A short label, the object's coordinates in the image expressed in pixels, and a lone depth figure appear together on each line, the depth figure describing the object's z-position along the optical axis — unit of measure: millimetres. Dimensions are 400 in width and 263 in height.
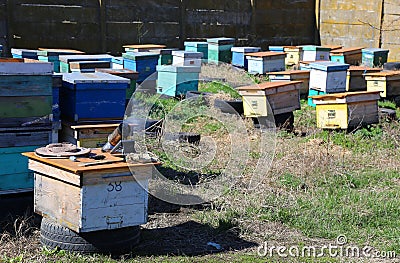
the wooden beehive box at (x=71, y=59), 15406
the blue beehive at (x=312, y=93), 19295
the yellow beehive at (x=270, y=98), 15578
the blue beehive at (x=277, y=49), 24655
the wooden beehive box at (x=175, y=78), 17453
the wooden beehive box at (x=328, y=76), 18875
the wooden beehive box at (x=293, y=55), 24547
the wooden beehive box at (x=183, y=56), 19750
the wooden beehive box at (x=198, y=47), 23422
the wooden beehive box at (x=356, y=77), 19937
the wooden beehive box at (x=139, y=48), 20542
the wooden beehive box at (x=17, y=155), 9414
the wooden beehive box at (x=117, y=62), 18253
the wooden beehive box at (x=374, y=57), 23812
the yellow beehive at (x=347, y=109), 15477
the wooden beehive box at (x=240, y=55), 22898
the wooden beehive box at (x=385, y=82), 19062
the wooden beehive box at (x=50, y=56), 16641
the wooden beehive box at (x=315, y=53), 23234
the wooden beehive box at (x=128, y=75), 13712
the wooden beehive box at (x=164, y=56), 20719
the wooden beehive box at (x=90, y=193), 7891
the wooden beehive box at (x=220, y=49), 23297
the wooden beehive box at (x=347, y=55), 23395
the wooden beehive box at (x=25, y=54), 16469
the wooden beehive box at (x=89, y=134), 10008
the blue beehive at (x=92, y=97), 10211
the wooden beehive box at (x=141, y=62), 17766
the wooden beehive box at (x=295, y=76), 18875
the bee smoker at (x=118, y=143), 8750
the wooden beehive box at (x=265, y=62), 21516
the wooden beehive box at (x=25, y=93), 9344
